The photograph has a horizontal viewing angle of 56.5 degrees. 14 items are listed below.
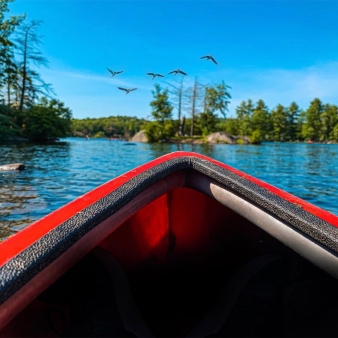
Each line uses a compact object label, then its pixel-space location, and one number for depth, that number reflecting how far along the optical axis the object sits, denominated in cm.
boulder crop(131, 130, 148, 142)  5062
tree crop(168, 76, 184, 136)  5591
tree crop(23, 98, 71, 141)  3584
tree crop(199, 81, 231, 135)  5775
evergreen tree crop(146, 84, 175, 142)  5231
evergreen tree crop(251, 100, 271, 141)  7349
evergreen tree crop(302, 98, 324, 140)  7712
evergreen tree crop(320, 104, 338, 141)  7681
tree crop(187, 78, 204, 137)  5866
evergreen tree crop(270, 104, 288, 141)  7680
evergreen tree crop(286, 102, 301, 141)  7956
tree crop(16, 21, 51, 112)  3728
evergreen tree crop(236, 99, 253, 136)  7075
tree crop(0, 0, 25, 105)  3105
